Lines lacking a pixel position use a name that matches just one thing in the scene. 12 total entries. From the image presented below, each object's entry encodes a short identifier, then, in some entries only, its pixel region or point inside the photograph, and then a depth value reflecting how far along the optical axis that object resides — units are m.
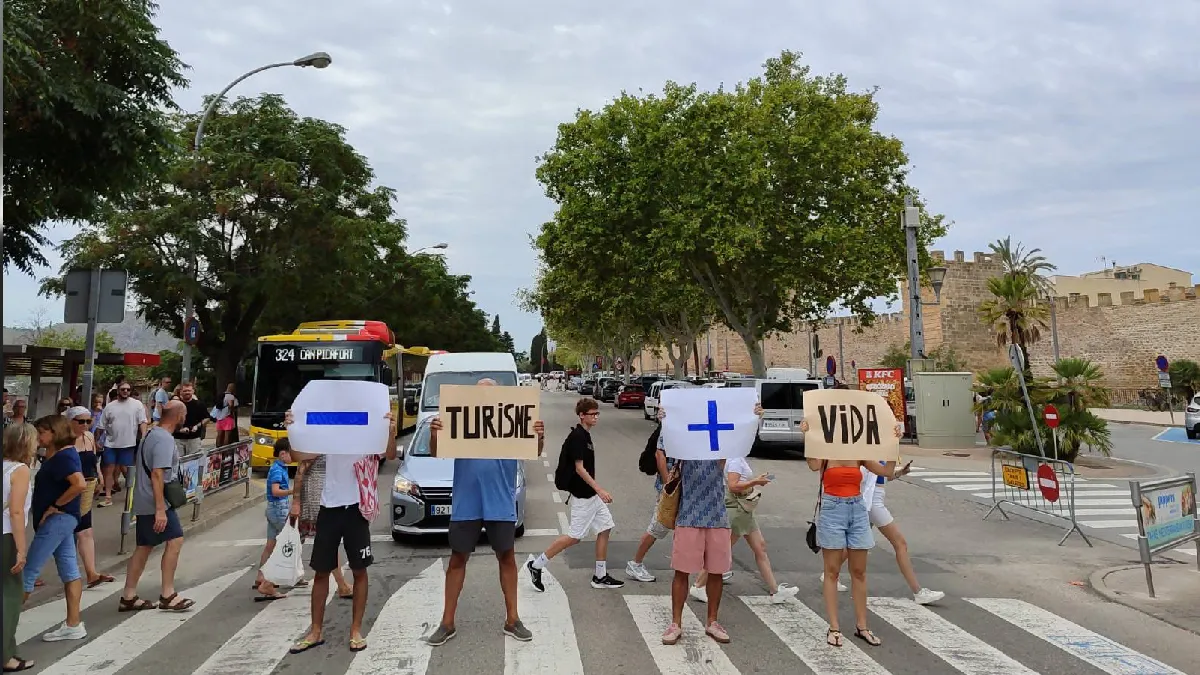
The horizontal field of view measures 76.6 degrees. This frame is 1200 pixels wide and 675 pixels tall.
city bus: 16.09
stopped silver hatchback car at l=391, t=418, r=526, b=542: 8.89
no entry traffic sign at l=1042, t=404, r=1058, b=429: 13.05
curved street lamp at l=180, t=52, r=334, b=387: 15.96
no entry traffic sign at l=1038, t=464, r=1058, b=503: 10.05
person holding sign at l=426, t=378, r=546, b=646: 5.70
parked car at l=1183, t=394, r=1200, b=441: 24.64
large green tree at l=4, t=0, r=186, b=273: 7.93
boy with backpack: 7.12
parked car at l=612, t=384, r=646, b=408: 45.28
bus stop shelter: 14.95
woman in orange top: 5.83
